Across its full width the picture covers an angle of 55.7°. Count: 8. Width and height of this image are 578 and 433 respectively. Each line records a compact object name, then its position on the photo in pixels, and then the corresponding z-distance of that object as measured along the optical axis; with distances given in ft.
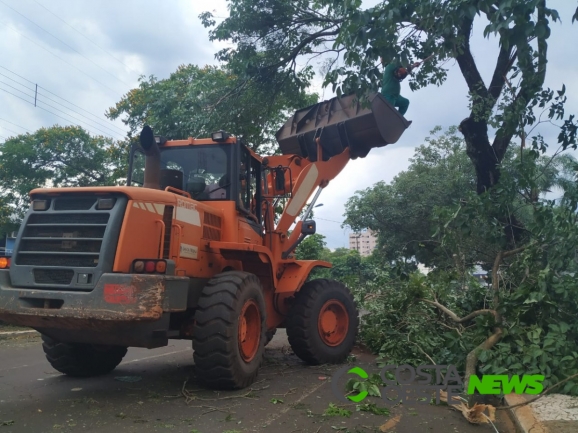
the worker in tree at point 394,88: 27.14
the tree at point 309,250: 69.64
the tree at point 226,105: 39.52
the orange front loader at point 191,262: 17.65
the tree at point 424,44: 15.23
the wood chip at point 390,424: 15.72
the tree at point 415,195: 74.02
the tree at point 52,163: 60.64
